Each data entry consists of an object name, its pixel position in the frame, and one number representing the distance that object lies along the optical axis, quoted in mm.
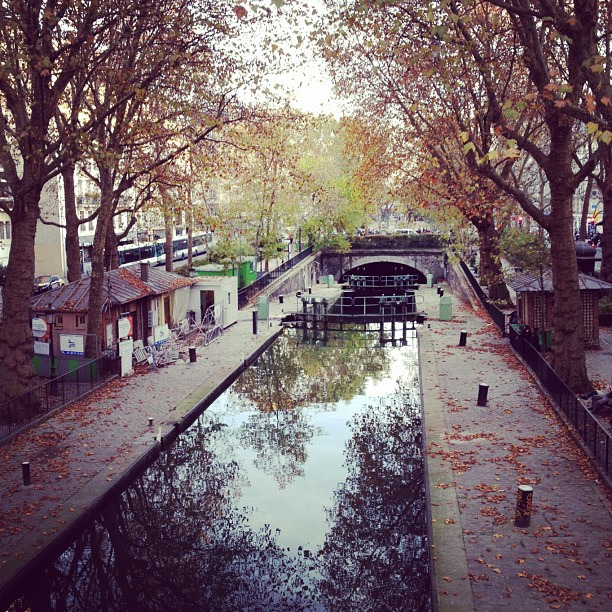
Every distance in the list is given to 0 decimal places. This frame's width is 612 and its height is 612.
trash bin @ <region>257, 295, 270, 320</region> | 40094
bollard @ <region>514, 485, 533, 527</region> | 12930
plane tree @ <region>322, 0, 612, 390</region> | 12844
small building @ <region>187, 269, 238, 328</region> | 34812
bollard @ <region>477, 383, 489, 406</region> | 21422
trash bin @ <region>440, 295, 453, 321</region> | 41469
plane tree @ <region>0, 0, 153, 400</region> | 18031
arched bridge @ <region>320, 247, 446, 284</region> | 74375
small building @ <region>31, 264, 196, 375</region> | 25688
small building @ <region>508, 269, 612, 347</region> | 28073
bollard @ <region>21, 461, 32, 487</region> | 15437
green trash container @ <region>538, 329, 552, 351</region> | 28422
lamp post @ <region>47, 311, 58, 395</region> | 22531
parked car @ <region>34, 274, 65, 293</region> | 49006
